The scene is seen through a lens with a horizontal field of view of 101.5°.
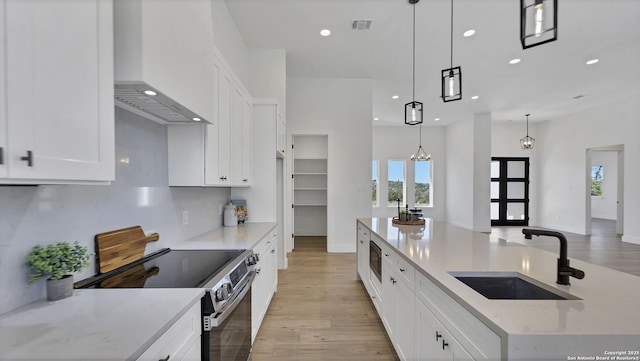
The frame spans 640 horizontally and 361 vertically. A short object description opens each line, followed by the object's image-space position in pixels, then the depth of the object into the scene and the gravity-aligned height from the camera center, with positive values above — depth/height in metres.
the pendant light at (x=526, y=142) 7.48 +0.99
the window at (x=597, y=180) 10.19 -0.14
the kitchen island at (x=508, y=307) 0.82 -0.52
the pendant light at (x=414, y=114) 3.06 +0.75
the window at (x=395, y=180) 9.23 -0.12
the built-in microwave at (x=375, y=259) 2.54 -0.85
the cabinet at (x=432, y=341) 1.14 -0.81
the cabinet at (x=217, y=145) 1.97 +0.26
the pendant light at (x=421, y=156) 6.59 +0.52
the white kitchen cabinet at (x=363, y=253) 3.12 -0.99
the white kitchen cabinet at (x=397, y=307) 1.69 -0.97
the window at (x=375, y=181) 9.12 -0.15
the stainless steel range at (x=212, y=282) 1.22 -0.54
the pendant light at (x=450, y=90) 2.55 +0.87
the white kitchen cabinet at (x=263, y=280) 2.14 -0.97
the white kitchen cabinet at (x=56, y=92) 0.72 +0.27
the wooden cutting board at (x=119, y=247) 1.36 -0.40
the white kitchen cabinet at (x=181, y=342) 0.85 -0.61
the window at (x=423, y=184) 9.32 -0.27
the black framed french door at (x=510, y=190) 8.79 -0.46
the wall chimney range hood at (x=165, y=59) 1.11 +0.58
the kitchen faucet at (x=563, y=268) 1.19 -0.42
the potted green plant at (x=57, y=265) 1.02 -0.35
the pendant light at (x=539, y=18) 1.56 +0.98
